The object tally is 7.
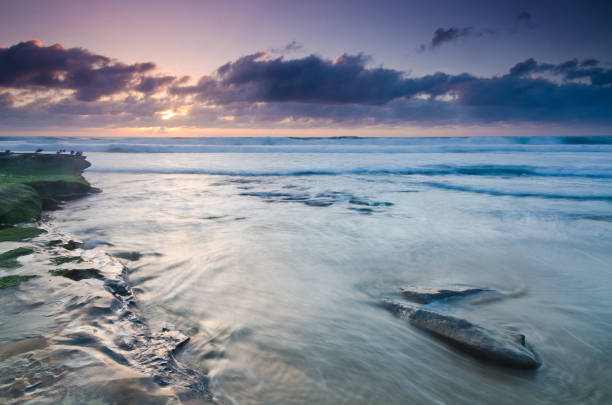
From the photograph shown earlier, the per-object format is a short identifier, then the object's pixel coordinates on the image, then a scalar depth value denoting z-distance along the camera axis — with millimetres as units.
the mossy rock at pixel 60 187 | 7016
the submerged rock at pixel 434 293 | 3148
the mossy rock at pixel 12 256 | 2773
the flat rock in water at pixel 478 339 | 2211
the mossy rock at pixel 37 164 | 8774
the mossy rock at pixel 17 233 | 3522
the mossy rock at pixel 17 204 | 4461
